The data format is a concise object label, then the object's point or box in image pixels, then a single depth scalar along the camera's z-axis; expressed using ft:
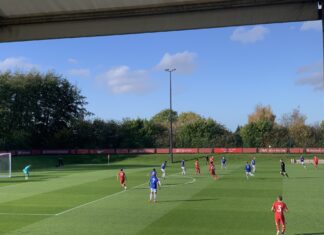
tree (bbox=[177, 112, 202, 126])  480.89
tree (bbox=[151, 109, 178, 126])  523.17
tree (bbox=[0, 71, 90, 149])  281.54
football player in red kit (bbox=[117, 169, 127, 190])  106.63
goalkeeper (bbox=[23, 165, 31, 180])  150.38
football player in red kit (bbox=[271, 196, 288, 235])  53.98
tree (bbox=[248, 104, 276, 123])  435.53
